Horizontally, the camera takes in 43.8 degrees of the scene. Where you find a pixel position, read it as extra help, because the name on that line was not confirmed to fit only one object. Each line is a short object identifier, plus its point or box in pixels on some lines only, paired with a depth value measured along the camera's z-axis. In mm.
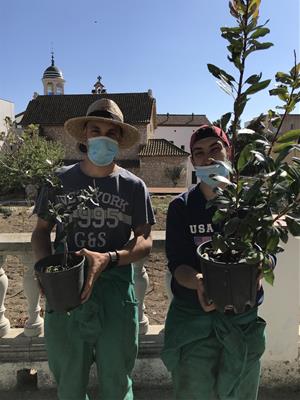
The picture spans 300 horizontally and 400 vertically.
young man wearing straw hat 1903
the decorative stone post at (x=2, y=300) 2740
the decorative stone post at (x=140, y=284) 2779
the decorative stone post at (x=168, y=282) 2746
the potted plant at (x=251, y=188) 1330
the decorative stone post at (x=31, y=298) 2736
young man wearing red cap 1777
